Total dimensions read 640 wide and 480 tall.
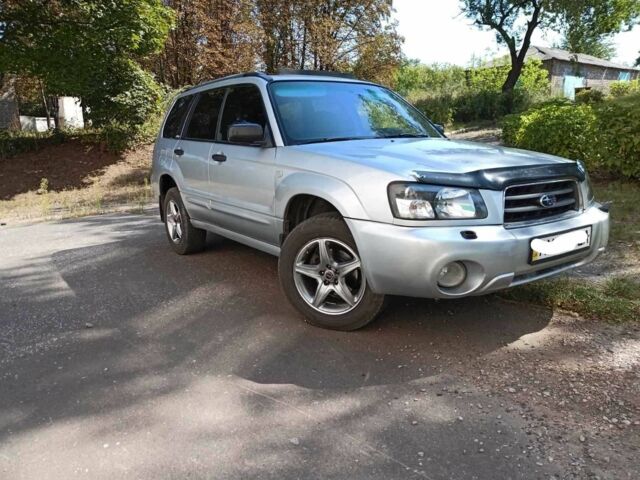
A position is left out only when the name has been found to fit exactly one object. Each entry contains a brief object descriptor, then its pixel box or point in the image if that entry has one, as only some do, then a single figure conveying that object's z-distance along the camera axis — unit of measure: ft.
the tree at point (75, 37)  46.60
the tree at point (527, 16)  83.56
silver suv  10.07
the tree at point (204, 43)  62.23
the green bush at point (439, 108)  90.53
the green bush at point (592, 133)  25.31
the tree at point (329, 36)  76.64
